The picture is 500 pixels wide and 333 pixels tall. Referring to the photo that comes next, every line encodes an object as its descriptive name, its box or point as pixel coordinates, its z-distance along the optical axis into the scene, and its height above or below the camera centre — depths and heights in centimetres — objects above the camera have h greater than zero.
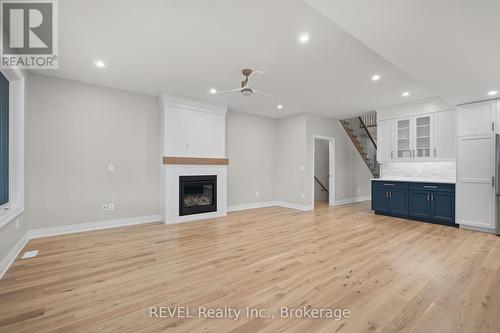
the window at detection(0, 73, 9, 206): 285 +34
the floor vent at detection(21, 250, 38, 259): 298 -121
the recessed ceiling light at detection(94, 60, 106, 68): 338 +159
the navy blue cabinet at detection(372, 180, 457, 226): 462 -79
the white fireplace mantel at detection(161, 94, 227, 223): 483 +53
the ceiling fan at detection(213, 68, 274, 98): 347 +149
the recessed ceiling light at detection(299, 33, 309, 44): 261 +153
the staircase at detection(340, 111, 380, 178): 796 +105
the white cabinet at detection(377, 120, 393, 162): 572 +65
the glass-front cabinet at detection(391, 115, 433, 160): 514 +67
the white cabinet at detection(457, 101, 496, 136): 411 +91
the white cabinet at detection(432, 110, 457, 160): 475 +67
